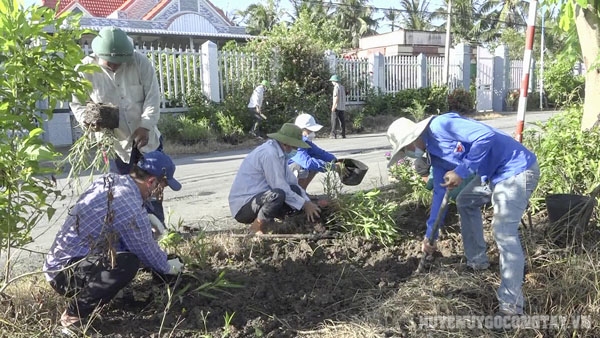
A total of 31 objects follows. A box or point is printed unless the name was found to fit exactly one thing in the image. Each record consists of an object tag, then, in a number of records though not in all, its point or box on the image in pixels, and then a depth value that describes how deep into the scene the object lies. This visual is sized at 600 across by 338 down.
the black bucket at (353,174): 4.92
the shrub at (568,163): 4.35
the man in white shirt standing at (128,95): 3.56
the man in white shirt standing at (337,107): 13.04
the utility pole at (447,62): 19.33
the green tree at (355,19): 43.47
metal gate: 21.16
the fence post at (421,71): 19.08
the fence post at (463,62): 20.59
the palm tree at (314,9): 39.26
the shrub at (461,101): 19.18
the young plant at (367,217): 3.99
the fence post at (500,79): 21.80
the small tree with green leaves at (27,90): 2.21
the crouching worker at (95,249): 2.59
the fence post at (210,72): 13.26
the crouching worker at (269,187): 4.02
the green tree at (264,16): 37.81
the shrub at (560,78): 18.08
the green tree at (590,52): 4.83
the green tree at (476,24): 39.75
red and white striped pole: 5.05
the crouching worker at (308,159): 5.39
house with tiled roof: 23.00
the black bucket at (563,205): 3.78
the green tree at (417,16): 43.72
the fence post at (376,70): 17.61
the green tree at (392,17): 48.19
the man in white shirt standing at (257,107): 12.66
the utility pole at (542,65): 19.39
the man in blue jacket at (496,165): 2.97
